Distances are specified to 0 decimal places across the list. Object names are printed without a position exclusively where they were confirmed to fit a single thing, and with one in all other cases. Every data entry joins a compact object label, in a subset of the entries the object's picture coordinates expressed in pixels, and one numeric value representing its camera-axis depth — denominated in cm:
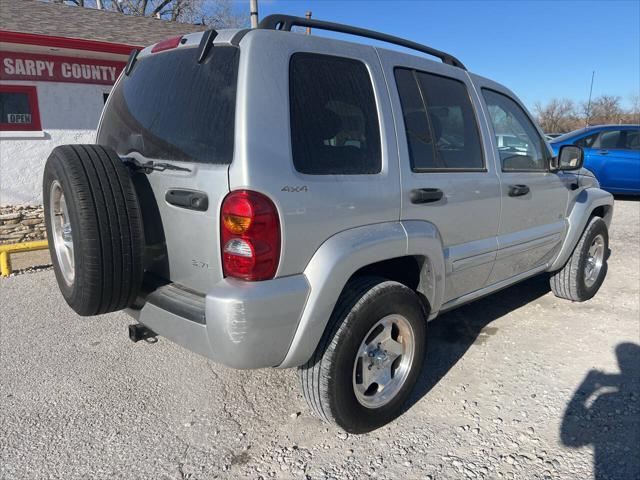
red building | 764
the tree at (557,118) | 3934
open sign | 794
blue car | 1002
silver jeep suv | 210
